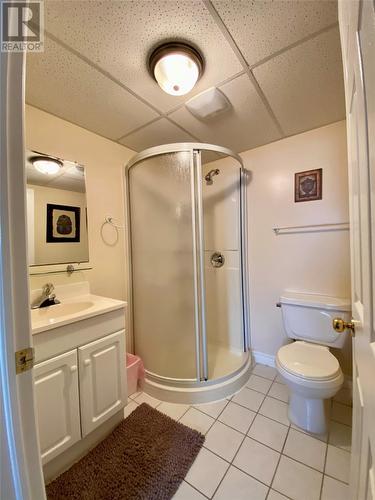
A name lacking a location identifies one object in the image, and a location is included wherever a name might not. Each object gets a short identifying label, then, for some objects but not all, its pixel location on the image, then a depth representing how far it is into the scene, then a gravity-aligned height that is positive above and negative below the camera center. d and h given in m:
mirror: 1.40 +0.30
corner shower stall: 1.64 -0.18
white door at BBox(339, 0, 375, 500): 0.43 +0.09
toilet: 1.24 -0.78
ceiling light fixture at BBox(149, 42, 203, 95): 1.00 +0.93
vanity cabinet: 1.02 -0.78
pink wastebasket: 1.66 -1.02
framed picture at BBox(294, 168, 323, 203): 1.73 +0.51
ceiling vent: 1.30 +0.97
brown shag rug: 1.01 -1.18
